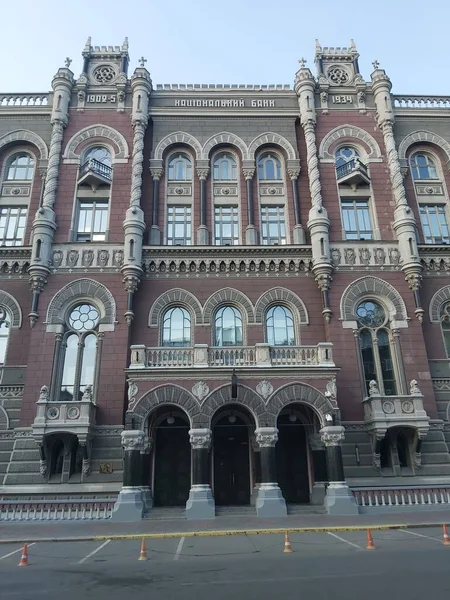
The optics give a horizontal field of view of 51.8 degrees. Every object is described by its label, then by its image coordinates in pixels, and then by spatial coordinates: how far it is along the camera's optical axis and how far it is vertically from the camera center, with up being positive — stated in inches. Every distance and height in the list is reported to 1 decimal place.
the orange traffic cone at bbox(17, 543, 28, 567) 458.6 -75.4
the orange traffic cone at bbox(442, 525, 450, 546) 512.1 -71.8
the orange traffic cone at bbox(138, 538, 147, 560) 473.4 -74.1
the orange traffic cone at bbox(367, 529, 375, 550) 496.9 -72.6
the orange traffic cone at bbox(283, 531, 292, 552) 496.1 -73.2
